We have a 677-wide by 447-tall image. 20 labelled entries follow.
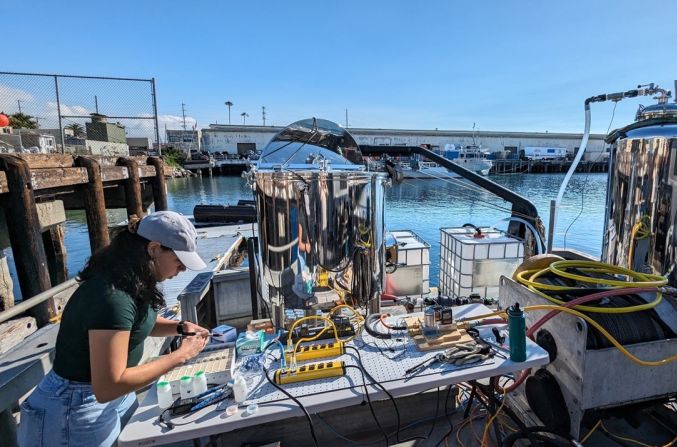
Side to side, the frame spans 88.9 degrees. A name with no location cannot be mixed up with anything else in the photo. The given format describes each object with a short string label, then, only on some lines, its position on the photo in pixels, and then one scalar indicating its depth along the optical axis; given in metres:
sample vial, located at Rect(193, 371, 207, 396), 1.92
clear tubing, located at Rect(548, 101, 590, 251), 4.38
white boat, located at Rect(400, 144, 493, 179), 50.44
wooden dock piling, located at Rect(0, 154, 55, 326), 4.27
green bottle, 2.12
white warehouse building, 74.31
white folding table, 1.70
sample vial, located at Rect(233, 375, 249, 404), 1.89
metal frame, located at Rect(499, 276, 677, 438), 2.22
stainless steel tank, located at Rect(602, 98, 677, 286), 2.82
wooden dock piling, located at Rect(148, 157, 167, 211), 9.29
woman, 1.62
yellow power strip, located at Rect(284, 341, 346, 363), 2.31
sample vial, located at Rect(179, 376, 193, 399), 1.90
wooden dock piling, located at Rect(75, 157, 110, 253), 5.85
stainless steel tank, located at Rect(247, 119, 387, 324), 2.72
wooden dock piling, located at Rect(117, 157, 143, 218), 7.56
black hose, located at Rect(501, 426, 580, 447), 2.21
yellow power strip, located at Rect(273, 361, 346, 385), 2.07
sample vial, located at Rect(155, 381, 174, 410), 1.85
